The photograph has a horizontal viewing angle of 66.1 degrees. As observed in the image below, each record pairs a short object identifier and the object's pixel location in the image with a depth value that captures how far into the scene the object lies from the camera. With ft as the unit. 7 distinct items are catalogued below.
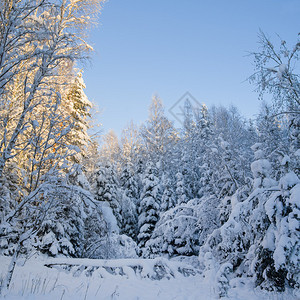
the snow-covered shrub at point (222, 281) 18.15
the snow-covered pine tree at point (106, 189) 59.57
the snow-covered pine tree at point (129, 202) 68.08
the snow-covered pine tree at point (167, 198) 60.54
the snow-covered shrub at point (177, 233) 38.24
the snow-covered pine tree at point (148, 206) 60.75
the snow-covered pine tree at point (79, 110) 38.70
